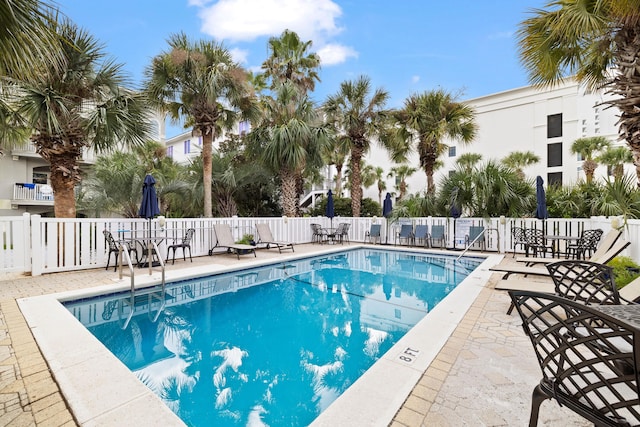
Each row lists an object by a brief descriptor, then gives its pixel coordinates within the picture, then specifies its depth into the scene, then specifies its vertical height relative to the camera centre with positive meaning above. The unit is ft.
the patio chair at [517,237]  34.50 -2.78
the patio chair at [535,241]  30.42 -3.05
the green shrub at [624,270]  15.14 -2.88
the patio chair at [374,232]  45.88 -2.86
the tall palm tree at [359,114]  47.06 +15.19
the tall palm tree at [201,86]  34.81 +14.69
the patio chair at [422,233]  41.57 -2.74
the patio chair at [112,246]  24.39 -2.65
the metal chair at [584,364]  4.07 -2.20
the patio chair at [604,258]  14.66 -2.22
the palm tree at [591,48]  17.90 +10.89
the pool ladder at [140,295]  16.28 -5.13
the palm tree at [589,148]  64.54 +13.94
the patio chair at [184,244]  28.30 -2.94
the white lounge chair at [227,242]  32.22 -3.11
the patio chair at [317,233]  46.96 -3.16
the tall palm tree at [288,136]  42.34 +10.63
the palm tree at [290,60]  55.01 +27.24
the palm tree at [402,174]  91.30 +11.32
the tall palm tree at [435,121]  42.98 +12.79
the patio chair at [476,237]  37.50 -3.02
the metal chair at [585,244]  26.81 -2.76
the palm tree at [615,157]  59.42 +10.69
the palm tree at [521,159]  80.12 +13.92
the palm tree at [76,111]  23.18 +7.98
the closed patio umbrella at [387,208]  46.62 +0.69
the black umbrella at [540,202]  32.04 +1.11
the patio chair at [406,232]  43.06 -2.68
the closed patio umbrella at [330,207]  48.93 +0.88
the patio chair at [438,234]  40.83 -2.82
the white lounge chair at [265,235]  37.27 -2.77
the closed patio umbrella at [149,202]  26.27 +0.89
